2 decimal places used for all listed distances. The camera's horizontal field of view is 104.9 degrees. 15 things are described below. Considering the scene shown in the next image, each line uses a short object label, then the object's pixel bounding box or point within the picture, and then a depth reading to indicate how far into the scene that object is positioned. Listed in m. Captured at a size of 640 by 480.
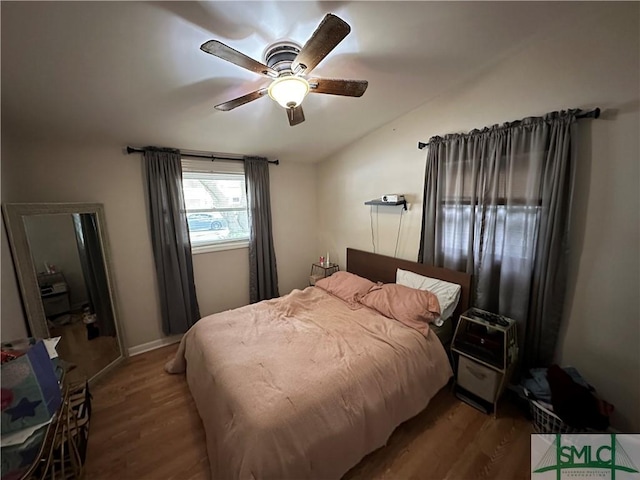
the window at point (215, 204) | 2.96
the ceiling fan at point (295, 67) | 1.03
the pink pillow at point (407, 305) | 2.03
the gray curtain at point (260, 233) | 3.20
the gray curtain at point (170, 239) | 2.57
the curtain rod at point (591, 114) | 1.54
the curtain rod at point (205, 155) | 2.48
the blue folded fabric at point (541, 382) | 1.68
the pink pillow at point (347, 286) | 2.53
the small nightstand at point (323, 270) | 3.50
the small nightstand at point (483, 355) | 1.80
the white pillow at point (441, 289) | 2.13
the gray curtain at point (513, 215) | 1.72
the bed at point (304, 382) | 1.19
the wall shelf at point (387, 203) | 2.64
